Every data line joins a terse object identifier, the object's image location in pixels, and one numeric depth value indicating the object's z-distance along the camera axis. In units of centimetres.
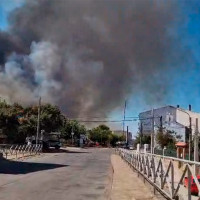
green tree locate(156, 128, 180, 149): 4954
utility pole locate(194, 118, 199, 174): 1463
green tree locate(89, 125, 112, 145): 9951
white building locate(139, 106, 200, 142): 5983
